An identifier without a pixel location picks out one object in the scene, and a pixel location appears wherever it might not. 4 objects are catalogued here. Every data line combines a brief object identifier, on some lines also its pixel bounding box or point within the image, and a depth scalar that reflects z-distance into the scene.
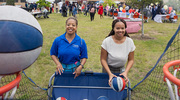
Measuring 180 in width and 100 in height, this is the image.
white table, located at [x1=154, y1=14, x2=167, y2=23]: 17.09
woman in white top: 2.71
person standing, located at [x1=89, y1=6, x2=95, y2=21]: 17.00
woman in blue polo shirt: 2.79
